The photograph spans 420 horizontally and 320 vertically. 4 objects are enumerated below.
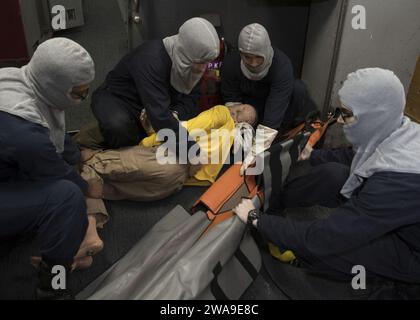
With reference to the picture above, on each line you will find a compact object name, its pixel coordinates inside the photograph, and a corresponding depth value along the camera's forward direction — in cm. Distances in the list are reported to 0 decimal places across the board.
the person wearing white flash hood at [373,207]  113
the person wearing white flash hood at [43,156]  121
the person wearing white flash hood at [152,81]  168
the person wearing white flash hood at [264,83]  192
